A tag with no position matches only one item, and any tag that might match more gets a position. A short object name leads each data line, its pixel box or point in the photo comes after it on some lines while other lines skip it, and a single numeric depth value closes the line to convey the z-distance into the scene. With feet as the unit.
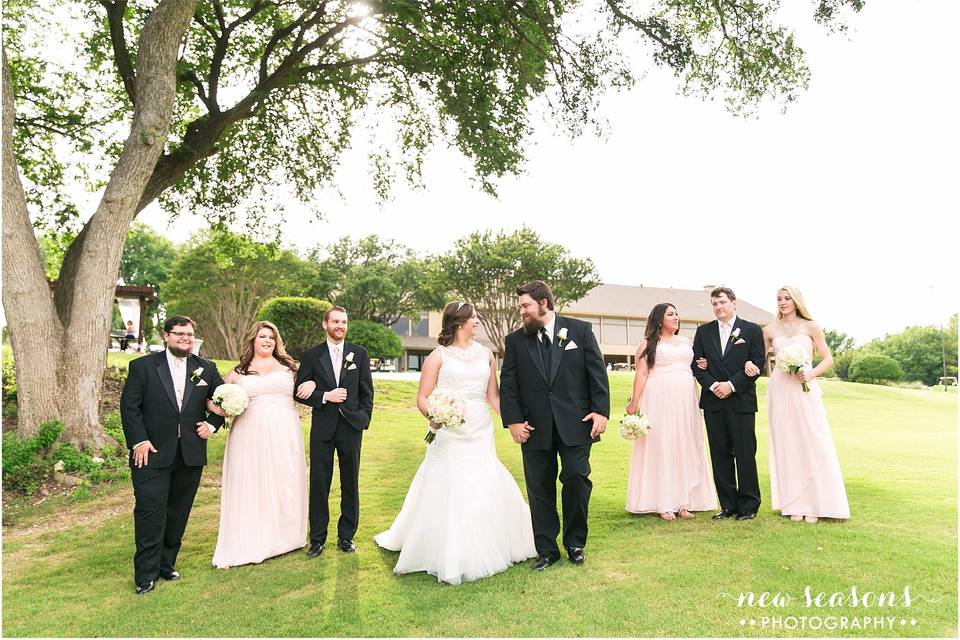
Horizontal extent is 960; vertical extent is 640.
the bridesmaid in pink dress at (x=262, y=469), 20.65
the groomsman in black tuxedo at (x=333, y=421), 21.42
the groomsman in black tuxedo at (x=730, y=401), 23.54
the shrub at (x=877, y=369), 166.40
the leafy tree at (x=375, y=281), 150.82
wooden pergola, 74.28
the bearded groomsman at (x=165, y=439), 18.58
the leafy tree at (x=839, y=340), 387.14
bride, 18.13
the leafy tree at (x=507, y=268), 127.24
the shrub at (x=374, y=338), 122.82
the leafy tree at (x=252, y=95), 32.86
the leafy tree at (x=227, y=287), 141.79
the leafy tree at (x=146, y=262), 194.90
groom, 18.95
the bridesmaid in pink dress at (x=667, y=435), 24.59
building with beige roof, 208.33
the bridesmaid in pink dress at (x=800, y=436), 22.90
